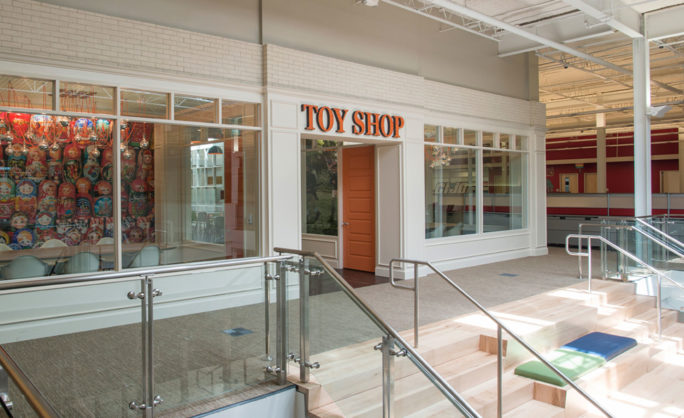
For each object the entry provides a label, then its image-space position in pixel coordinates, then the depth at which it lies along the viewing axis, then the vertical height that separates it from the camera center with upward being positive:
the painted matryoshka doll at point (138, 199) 6.22 +0.16
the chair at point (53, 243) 5.68 -0.32
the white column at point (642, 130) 9.97 +1.46
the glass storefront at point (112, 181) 5.51 +0.37
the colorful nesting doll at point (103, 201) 5.97 +0.14
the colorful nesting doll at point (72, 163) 5.77 +0.55
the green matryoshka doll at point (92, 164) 5.90 +0.54
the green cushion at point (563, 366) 5.62 -1.73
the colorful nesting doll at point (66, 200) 5.75 +0.15
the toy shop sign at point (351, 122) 7.86 +1.39
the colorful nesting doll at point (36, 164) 5.55 +0.51
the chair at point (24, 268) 5.47 -0.56
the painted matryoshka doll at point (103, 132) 5.97 +0.90
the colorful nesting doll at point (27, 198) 5.50 +0.16
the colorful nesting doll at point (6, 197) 5.40 +0.17
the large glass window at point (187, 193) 6.25 +0.24
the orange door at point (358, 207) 9.83 +0.07
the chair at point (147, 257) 6.27 -0.52
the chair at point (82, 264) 5.86 -0.55
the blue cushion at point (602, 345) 6.48 -1.70
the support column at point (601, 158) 21.80 +2.07
